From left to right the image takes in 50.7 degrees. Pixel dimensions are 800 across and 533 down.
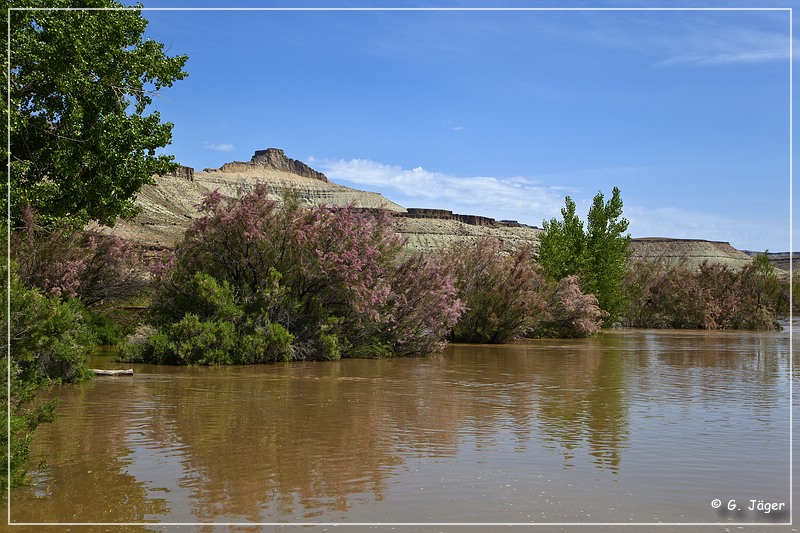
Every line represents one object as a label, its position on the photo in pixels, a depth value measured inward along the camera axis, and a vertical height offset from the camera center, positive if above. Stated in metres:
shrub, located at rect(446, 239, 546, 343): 31.58 -0.76
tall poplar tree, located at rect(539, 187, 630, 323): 48.84 +1.52
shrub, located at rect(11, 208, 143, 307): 19.69 +0.39
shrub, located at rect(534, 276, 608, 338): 39.12 -1.72
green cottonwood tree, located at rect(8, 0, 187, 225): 15.48 +3.33
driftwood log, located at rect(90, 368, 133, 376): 17.11 -1.93
